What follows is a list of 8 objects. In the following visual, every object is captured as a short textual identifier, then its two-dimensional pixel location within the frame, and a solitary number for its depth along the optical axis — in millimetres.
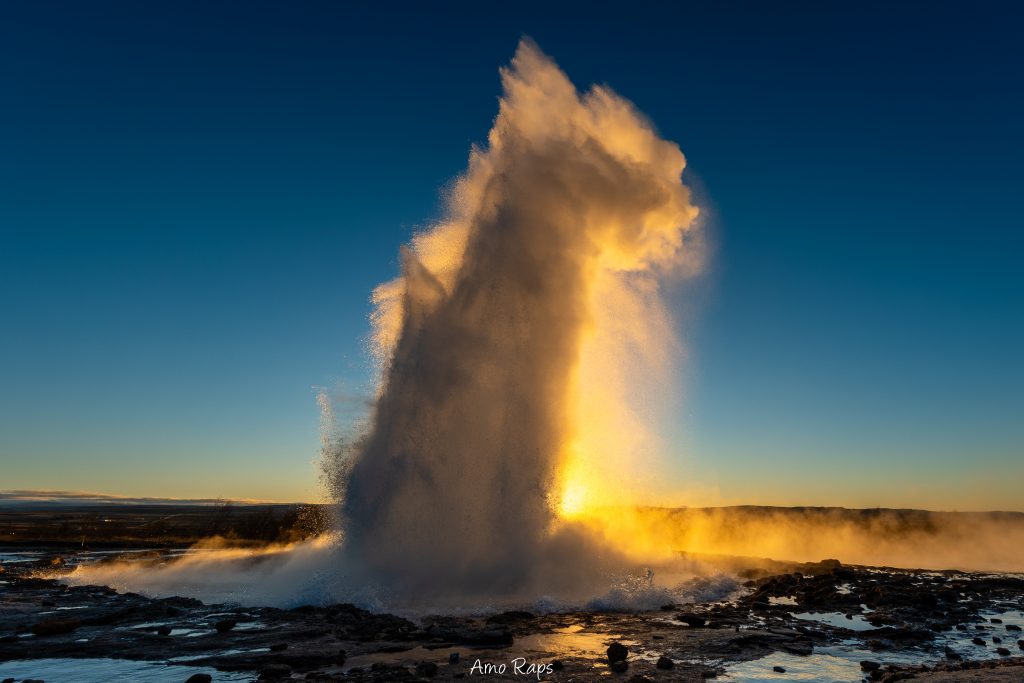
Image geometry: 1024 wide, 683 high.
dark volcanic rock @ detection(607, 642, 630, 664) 13792
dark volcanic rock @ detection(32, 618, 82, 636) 17375
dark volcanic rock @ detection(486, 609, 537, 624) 17994
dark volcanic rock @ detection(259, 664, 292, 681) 12586
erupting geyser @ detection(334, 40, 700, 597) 22281
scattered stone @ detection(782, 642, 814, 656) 15199
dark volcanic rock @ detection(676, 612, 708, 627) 18344
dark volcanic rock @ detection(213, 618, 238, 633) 16969
